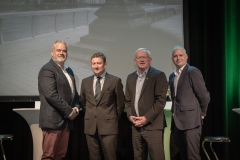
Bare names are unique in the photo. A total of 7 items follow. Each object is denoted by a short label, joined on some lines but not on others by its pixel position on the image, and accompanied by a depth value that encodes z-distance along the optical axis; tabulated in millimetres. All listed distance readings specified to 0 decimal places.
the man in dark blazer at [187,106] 3076
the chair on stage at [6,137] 3391
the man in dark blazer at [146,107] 3072
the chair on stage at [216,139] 3201
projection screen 4406
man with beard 3100
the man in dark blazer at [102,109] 3166
